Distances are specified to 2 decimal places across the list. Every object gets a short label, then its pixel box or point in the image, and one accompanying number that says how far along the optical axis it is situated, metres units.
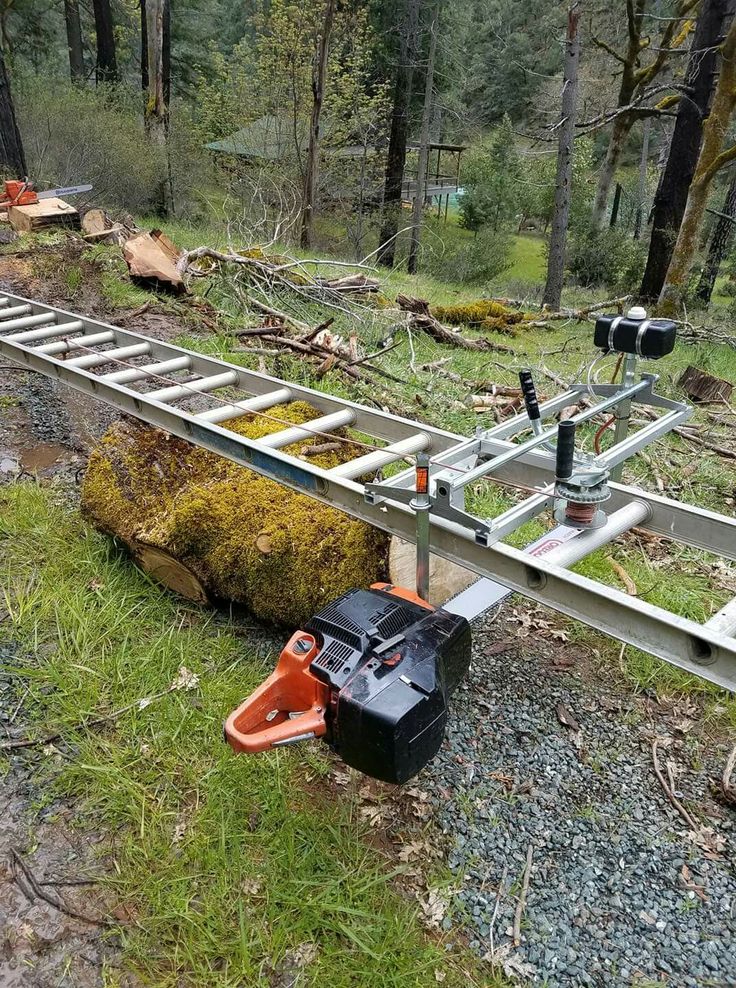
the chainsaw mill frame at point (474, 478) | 1.95
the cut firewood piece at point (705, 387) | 7.68
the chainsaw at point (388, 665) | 2.03
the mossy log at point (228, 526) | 3.22
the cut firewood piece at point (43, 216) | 10.73
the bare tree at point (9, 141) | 12.33
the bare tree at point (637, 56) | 16.69
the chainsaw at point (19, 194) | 10.93
